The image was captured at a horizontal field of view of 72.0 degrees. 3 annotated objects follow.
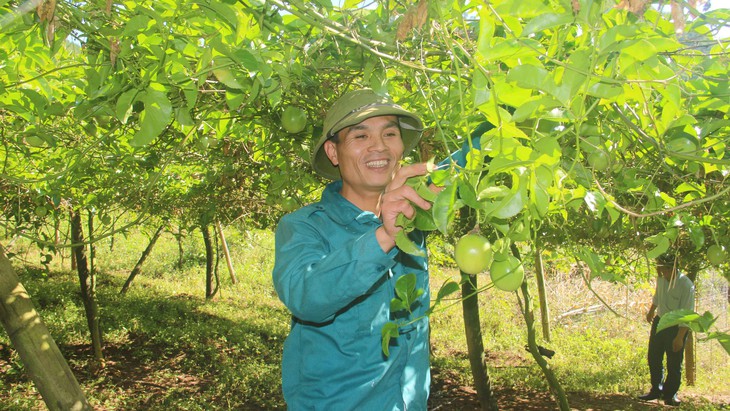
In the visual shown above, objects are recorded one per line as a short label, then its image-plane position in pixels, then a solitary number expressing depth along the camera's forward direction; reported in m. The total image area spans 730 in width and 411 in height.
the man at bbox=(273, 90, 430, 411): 1.58
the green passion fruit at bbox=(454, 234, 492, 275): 0.90
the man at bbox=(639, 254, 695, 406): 4.98
